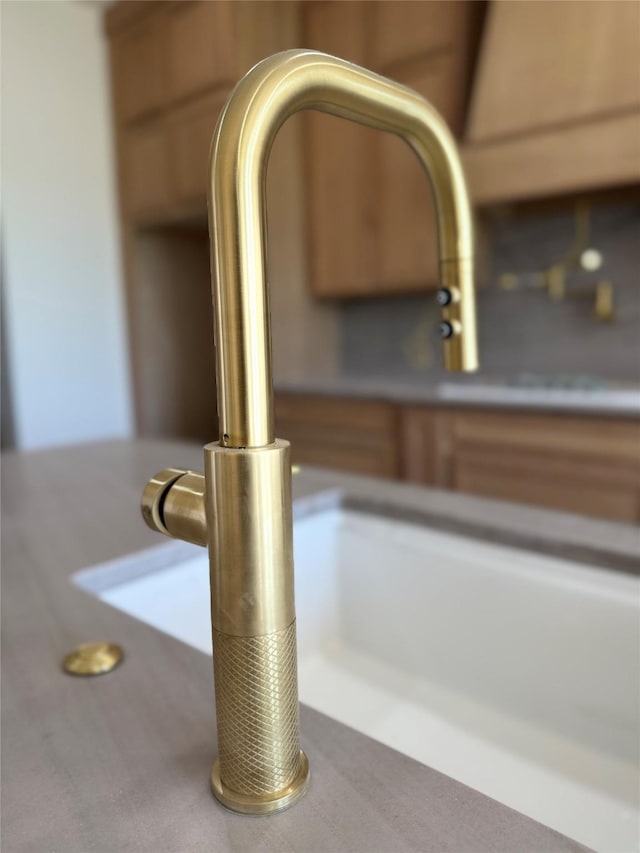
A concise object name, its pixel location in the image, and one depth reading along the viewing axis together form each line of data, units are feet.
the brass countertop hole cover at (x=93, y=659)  1.44
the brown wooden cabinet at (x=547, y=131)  5.49
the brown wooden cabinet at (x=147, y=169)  4.71
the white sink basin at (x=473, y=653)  1.72
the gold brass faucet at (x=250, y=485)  0.84
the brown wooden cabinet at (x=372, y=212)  7.43
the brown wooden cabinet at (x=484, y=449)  5.75
